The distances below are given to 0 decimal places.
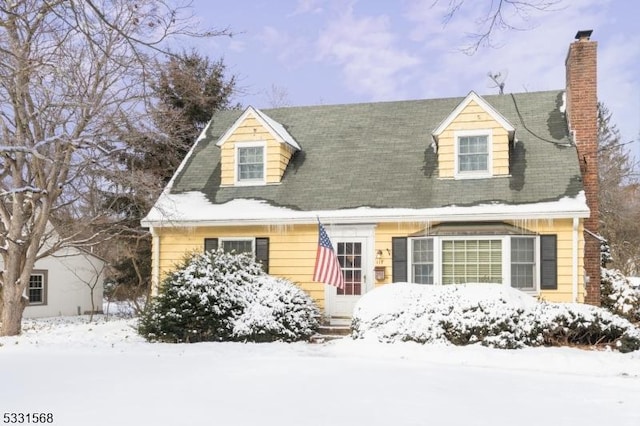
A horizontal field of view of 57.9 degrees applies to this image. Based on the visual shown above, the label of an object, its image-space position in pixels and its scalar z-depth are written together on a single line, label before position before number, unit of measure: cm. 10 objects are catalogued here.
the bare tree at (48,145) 1413
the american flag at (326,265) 1262
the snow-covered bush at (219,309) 1216
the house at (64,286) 2425
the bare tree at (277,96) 3441
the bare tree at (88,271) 2586
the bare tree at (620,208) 3131
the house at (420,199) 1333
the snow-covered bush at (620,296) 1513
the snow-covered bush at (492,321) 1069
